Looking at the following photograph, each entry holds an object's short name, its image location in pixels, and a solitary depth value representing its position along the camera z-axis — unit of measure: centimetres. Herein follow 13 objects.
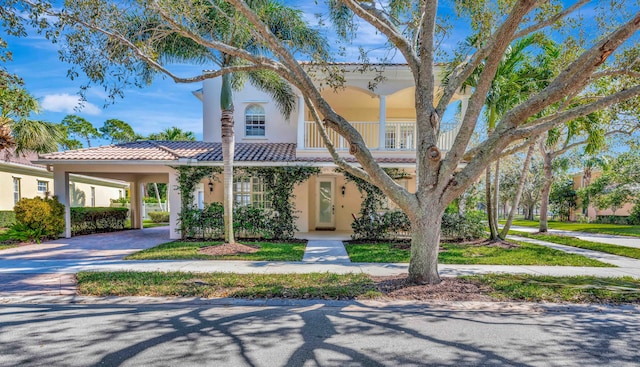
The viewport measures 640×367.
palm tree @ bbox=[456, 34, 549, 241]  1118
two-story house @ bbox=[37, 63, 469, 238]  1288
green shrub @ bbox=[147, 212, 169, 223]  2598
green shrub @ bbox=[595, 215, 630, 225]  2622
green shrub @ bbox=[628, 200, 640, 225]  2439
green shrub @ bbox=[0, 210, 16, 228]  1716
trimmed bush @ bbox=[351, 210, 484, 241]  1273
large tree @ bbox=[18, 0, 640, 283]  527
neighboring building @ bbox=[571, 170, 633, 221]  2998
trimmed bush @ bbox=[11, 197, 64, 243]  1184
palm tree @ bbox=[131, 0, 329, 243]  927
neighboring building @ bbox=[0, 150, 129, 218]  1786
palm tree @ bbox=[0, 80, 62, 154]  1120
